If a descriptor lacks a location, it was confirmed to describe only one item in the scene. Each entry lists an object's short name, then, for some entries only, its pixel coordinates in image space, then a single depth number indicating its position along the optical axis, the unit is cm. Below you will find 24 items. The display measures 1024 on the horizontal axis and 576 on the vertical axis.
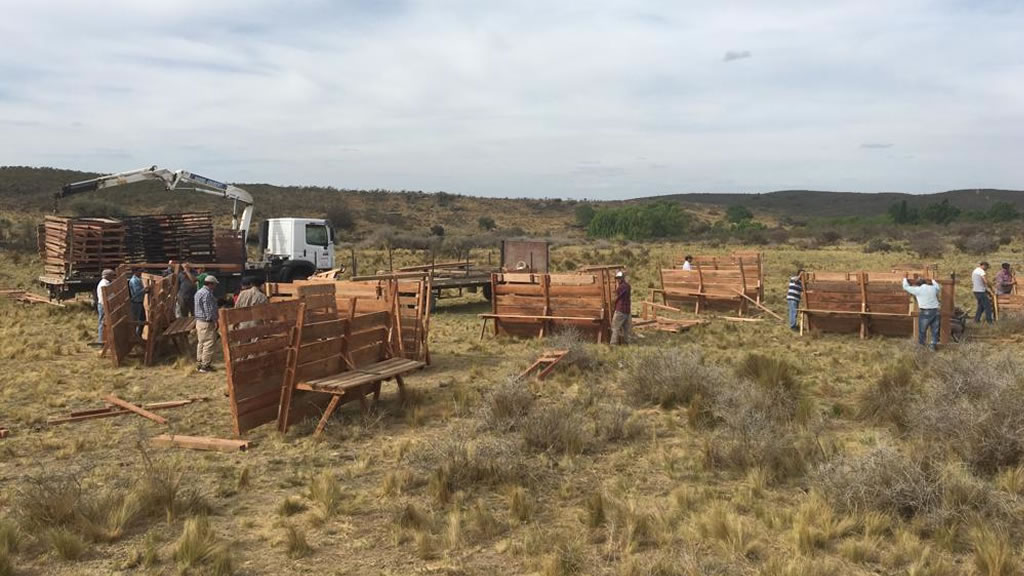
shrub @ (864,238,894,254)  4470
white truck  2209
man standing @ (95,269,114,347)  1231
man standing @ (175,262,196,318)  1419
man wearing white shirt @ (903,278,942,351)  1360
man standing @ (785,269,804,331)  1705
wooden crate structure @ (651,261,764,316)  1986
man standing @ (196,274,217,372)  1209
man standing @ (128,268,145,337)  1376
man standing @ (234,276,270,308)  1110
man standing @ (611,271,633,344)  1412
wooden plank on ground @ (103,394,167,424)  907
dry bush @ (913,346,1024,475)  667
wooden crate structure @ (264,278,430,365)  1188
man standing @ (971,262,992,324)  1691
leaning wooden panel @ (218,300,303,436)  768
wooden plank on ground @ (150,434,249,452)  773
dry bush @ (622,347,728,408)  948
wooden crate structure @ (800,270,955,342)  1537
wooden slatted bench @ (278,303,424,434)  821
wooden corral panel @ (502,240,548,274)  2214
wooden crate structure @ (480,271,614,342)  1489
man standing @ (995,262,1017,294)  1808
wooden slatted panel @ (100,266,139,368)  1230
